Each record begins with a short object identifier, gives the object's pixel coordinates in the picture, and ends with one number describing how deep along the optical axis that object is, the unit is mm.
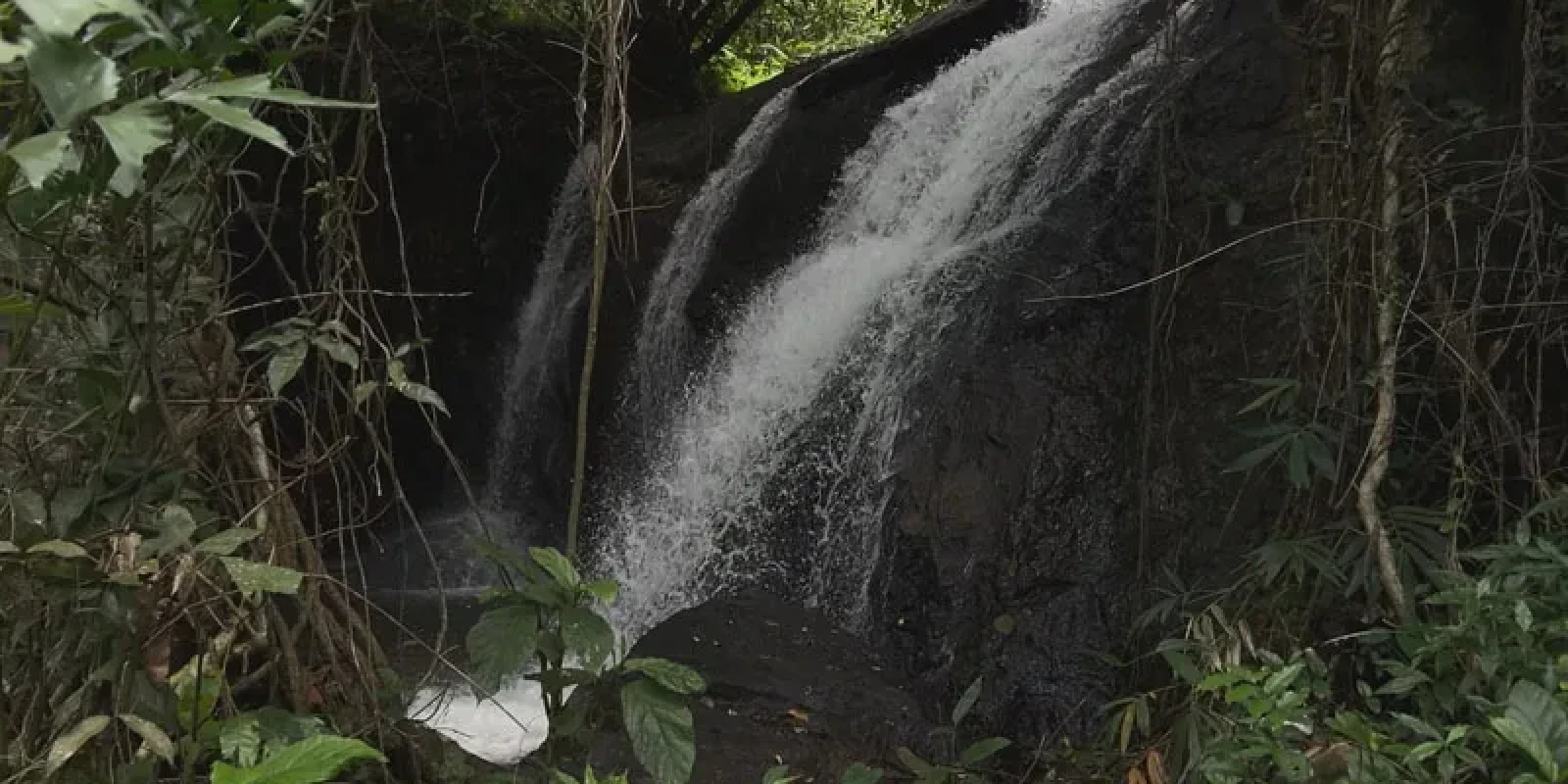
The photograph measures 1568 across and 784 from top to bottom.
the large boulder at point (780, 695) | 3850
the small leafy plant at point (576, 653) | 1915
